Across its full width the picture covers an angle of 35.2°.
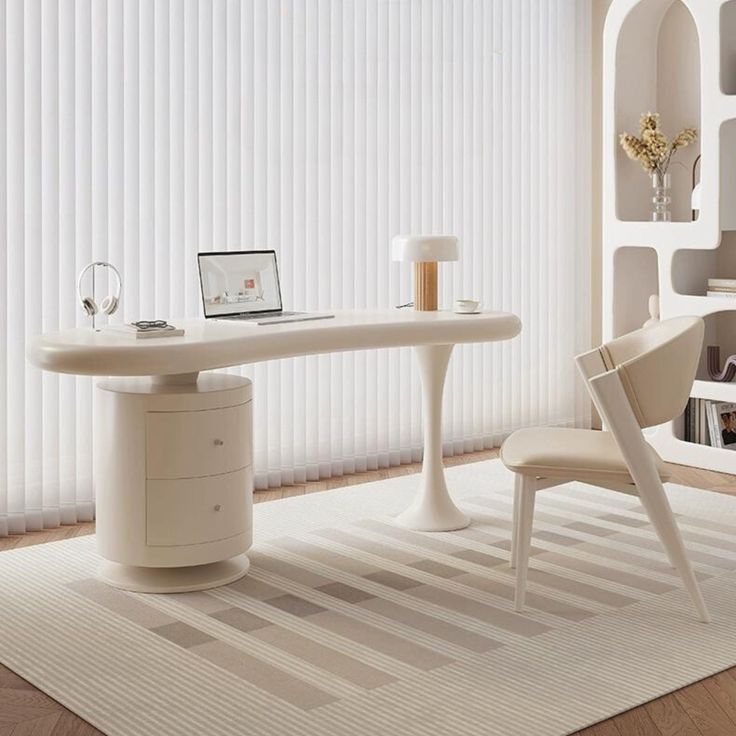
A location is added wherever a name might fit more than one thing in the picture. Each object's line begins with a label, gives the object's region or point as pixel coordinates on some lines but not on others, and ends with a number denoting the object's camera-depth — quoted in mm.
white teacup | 3637
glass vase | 4957
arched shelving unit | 4633
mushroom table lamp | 3664
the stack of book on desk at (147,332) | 2938
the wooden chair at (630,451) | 2820
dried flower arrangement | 4945
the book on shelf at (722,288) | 4738
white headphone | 3209
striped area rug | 2381
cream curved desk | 3029
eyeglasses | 3029
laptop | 3395
